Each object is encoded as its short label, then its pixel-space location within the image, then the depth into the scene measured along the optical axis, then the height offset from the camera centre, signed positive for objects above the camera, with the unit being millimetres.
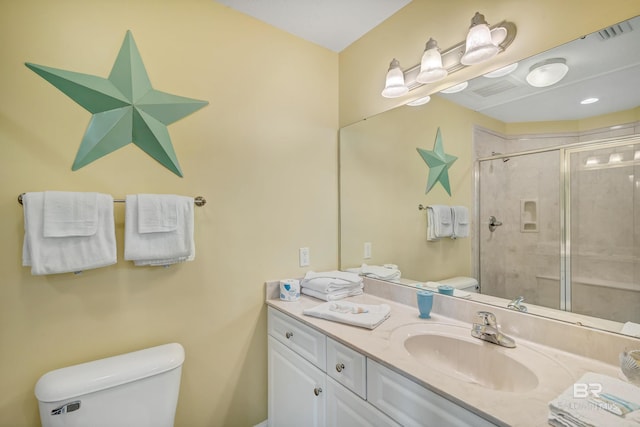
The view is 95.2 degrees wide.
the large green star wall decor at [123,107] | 1215 +488
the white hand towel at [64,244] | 1061 -109
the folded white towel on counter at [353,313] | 1272 -464
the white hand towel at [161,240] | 1242 -109
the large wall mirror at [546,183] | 981 +123
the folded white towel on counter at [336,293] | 1647 -462
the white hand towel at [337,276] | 1715 -375
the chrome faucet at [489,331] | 1093 -457
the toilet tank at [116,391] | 1032 -666
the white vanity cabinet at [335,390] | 865 -651
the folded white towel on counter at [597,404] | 662 -469
